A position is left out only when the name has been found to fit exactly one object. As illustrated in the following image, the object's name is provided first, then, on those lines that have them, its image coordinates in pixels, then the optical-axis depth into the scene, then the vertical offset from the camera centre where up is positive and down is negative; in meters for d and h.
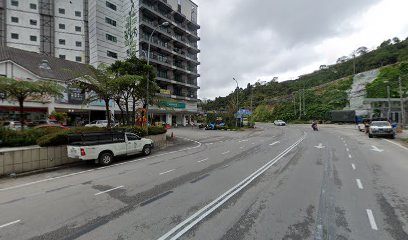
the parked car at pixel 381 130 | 23.69 -1.14
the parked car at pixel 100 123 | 31.89 -0.50
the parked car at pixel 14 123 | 22.35 -0.34
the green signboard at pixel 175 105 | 47.29 +3.03
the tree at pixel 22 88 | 16.59 +2.29
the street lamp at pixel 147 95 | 20.10 +2.00
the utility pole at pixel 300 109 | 70.45 +2.90
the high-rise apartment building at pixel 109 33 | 46.31 +17.80
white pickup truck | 12.20 -1.46
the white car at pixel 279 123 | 57.56 -1.01
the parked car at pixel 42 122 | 25.52 -0.28
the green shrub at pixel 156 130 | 21.02 -1.01
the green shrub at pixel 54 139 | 12.96 -1.11
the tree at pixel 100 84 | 17.99 +2.73
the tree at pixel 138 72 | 20.55 +4.20
